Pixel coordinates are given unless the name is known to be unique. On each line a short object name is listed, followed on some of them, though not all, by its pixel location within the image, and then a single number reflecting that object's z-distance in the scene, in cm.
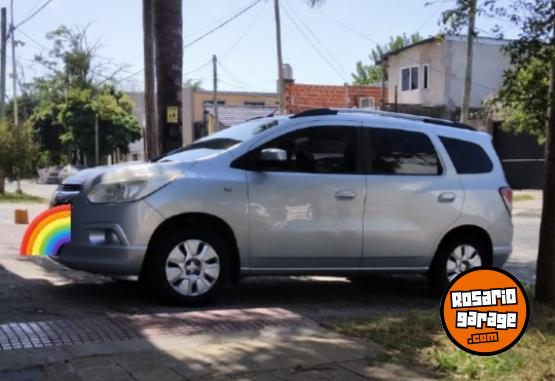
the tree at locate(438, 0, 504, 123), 609
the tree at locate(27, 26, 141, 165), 4672
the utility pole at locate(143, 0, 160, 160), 1302
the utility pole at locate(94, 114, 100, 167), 4434
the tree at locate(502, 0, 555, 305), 577
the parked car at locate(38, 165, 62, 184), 4841
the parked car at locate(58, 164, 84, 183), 3966
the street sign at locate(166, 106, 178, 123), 938
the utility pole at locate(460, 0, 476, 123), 2123
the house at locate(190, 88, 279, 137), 4319
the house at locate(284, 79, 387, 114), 3412
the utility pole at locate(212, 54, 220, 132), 3875
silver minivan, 607
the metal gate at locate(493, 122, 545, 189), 2756
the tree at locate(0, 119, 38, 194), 2346
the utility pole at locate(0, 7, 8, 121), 2730
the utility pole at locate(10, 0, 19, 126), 3261
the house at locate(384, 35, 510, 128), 3222
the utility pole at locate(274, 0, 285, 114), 2650
